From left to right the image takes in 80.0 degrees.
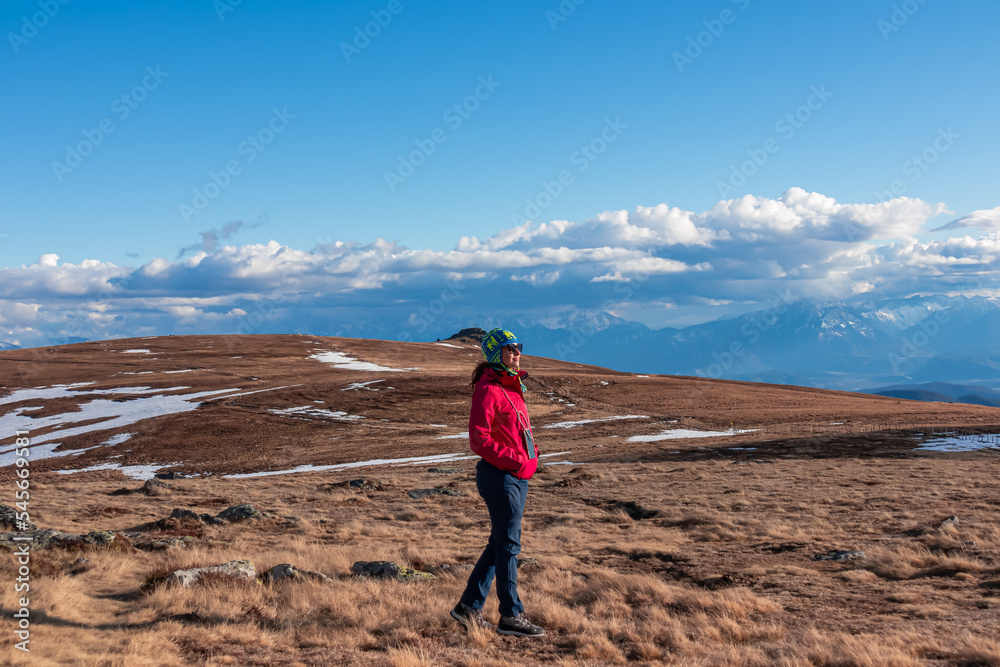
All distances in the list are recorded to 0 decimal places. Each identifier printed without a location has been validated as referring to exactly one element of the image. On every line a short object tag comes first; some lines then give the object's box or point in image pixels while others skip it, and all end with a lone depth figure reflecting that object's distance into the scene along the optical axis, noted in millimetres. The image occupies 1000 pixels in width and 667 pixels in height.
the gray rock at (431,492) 21844
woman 6289
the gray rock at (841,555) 11219
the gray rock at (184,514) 16266
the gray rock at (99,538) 11263
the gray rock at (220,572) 8586
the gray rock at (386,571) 9688
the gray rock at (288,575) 9070
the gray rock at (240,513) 16781
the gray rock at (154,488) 23734
